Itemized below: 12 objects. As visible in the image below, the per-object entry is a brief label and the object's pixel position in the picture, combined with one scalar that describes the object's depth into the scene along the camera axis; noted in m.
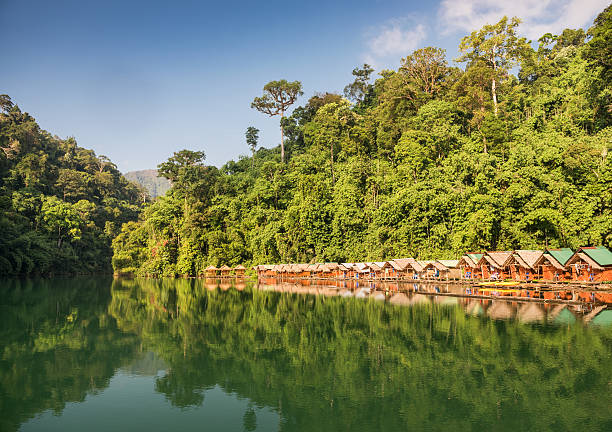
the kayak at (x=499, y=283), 31.24
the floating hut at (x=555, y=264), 31.23
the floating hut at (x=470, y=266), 37.97
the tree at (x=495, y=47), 50.62
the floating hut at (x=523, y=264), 32.78
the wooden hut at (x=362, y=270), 48.91
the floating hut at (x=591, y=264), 28.92
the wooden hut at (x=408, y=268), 43.16
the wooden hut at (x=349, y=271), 50.66
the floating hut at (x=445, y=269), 40.72
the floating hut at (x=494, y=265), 35.19
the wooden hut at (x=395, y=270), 44.22
